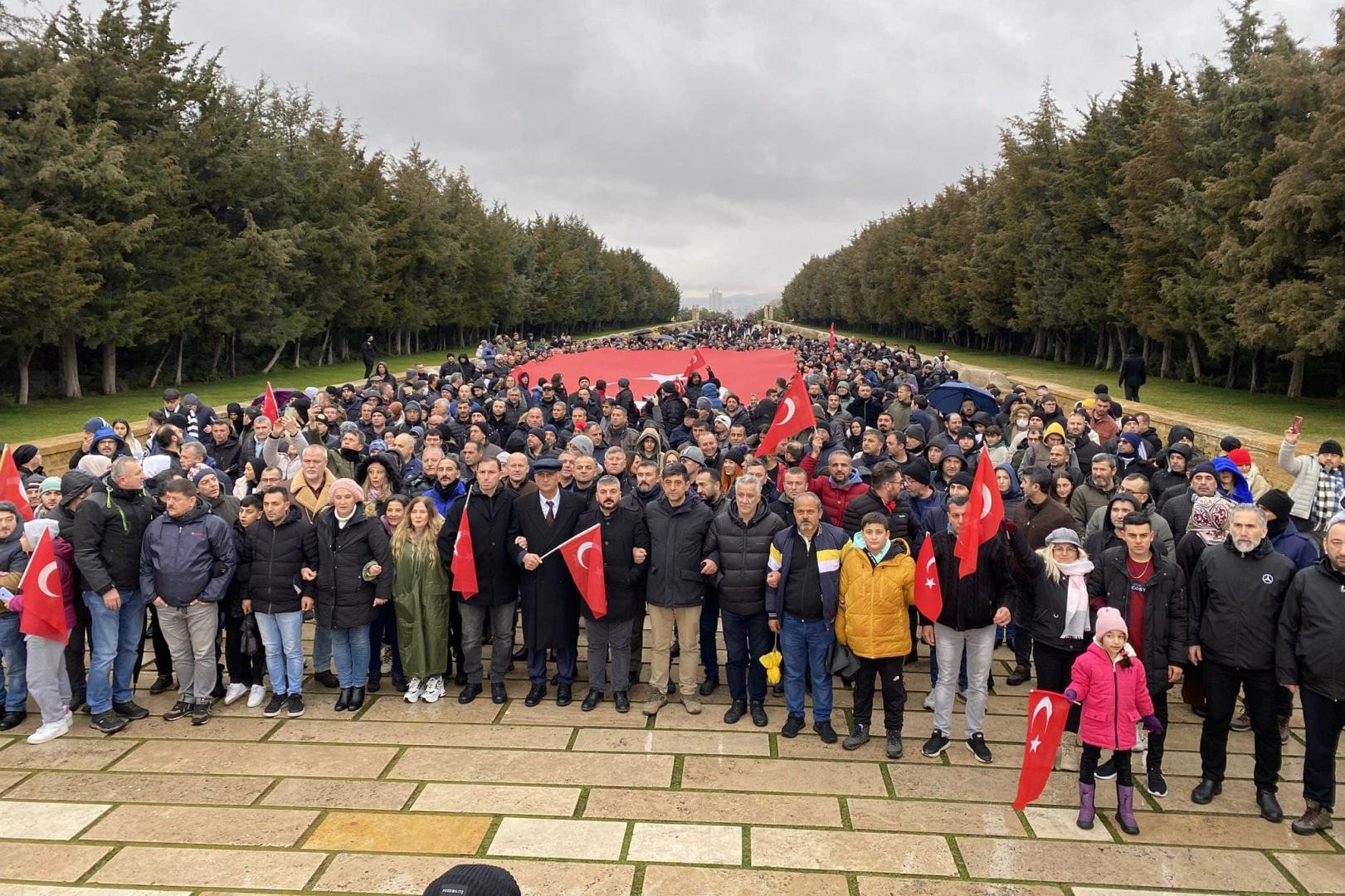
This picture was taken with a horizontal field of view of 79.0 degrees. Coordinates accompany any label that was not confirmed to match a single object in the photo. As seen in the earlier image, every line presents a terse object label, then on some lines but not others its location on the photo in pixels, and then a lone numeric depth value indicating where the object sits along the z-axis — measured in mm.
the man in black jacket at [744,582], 6090
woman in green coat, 6551
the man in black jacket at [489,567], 6582
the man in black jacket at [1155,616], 5191
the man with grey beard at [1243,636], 5000
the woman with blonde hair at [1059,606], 5367
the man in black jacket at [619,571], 6379
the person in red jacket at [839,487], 7262
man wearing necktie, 6566
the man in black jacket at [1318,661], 4707
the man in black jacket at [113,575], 5992
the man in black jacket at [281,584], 6281
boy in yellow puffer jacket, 5605
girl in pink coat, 4730
